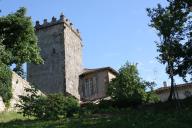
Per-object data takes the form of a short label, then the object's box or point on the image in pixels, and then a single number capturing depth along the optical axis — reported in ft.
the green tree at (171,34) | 69.89
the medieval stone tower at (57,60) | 124.50
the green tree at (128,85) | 75.47
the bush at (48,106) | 51.28
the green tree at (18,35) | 84.02
